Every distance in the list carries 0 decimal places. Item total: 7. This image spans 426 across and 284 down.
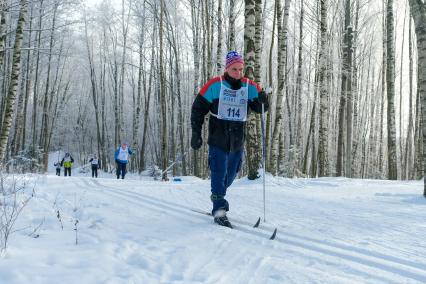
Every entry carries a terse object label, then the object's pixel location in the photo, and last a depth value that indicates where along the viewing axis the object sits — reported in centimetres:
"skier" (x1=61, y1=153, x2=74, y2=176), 2042
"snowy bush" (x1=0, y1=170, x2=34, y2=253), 318
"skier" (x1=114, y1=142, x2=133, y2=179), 1486
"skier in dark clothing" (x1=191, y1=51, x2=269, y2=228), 430
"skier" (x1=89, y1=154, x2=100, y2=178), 2047
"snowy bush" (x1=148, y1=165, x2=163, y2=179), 2033
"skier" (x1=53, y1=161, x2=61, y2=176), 2431
